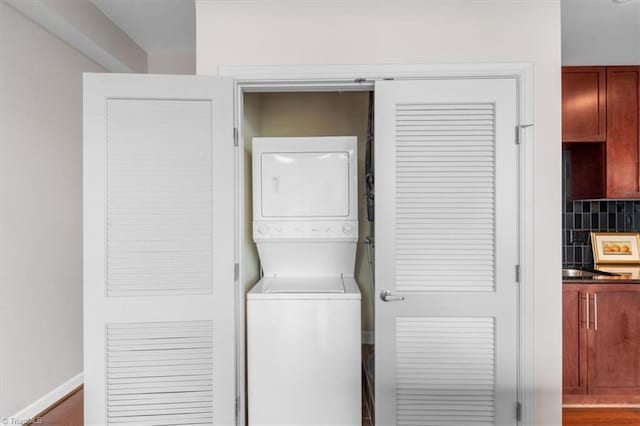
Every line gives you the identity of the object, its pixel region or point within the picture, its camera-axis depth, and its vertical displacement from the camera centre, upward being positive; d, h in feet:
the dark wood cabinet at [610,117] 9.87 +2.57
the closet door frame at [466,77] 6.63 +1.73
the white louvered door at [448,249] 6.64 -0.66
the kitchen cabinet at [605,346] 8.64 -3.15
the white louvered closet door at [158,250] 6.21 -0.63
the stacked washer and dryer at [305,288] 6.97 -1.57
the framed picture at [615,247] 10.66 -1.01
